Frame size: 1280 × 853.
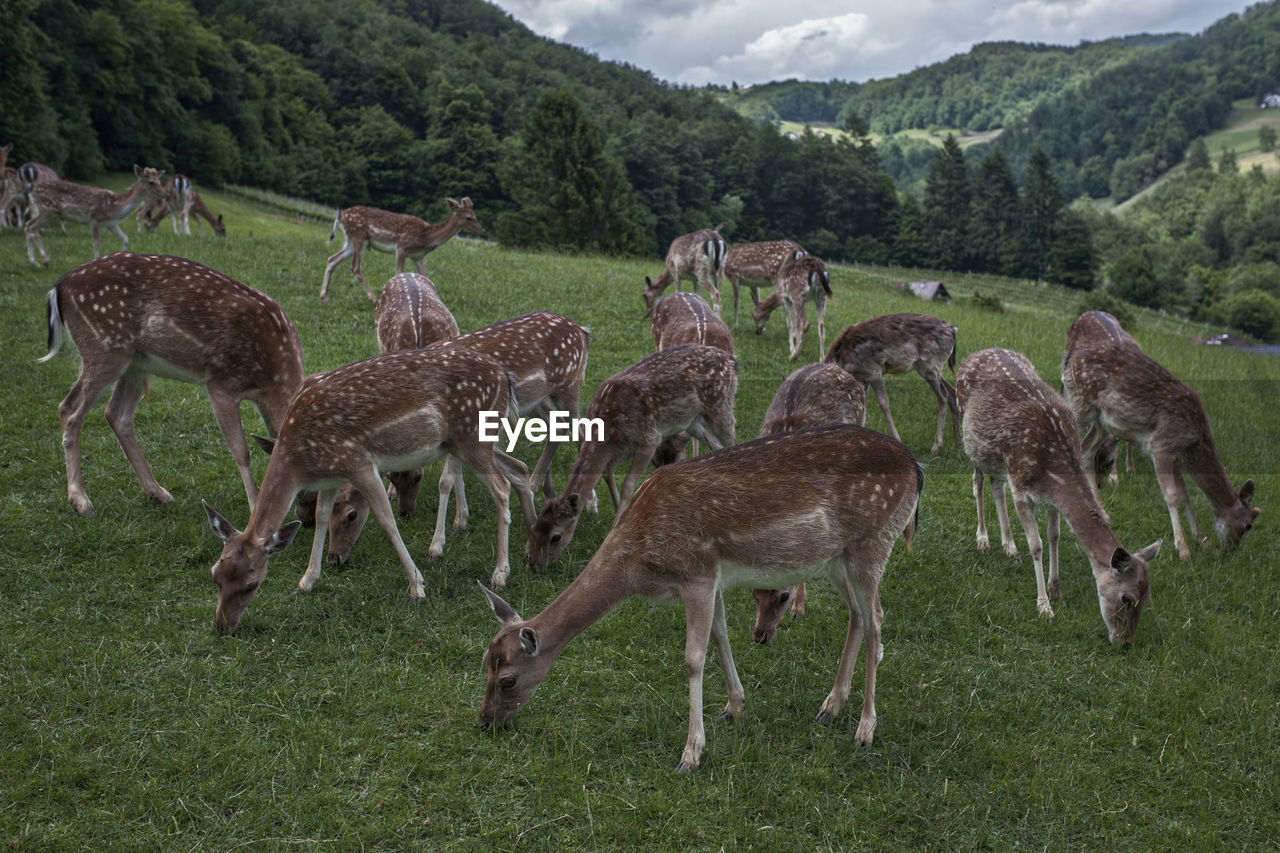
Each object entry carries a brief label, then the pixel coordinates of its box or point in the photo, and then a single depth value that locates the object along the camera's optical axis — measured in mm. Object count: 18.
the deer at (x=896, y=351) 10523
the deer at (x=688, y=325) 10320
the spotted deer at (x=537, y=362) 7633
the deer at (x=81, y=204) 16797
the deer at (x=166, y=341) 7129
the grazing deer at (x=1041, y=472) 6297
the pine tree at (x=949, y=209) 78250
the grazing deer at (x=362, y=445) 5758
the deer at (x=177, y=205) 21333
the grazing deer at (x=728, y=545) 4734
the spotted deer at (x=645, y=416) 6910
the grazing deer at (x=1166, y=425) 8094
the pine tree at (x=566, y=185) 50125
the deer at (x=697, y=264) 15656
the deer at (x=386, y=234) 15297
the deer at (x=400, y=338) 6758
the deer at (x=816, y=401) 7469
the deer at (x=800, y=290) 13977
